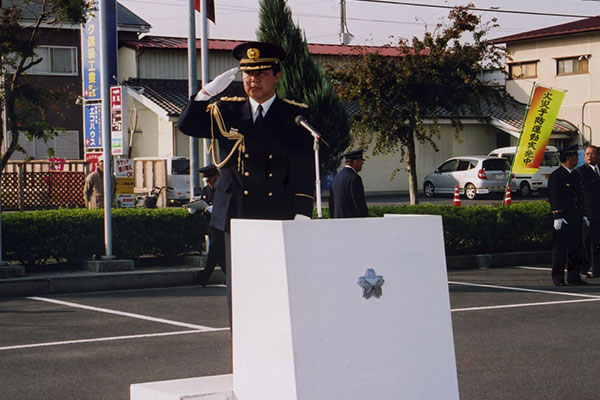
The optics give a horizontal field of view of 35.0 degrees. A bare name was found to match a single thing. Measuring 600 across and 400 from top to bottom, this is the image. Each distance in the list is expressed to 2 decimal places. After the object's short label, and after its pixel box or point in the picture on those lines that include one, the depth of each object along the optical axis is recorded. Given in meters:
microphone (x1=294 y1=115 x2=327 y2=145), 4.92
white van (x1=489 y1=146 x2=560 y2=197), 35.16
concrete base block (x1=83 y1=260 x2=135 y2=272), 12.98
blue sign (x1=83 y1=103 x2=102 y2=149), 13.84
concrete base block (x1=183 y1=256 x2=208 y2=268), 13.81
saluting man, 5.18
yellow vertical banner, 17.80
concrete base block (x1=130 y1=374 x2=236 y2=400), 4.63
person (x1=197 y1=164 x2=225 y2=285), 11.83
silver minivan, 34.00
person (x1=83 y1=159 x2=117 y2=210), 17.36
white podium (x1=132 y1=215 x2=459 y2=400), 4.07
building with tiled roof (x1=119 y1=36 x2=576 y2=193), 34.16
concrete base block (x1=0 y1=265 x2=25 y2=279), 12.31
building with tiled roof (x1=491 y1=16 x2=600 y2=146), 40.25
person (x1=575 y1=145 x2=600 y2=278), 12.87
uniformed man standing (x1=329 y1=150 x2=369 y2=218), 10.84
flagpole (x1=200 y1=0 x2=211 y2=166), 14.54
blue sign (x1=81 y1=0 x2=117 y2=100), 13.96
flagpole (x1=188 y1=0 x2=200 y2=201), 14.62
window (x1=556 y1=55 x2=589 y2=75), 40.66
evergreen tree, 18.52
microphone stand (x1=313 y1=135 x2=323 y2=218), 4.83
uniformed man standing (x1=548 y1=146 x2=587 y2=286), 12.34
